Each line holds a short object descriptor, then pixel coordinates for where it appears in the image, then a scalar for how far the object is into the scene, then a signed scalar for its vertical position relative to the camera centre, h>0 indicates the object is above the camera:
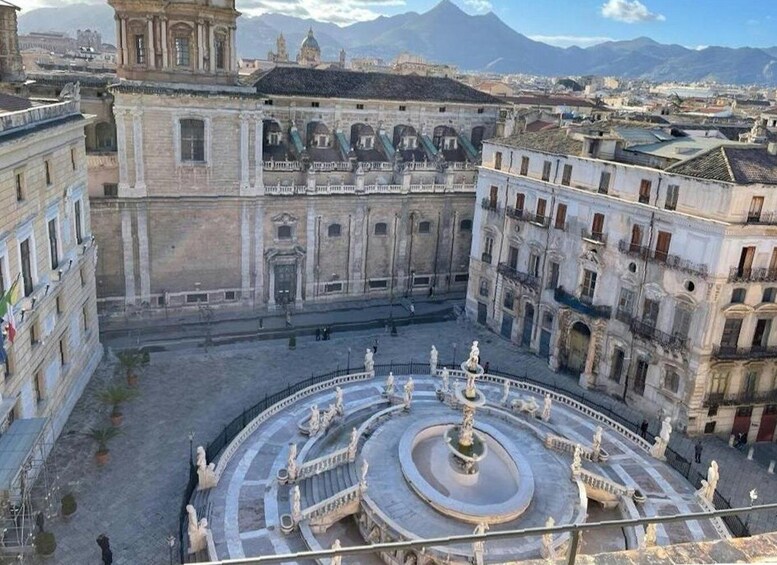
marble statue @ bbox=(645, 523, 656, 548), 20.05 -13.03
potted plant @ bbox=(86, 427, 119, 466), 28.77 -15.56
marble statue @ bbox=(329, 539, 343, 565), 19.91 -13.99
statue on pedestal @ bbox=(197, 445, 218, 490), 24.97 -14.64
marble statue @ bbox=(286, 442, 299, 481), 25.45 -14.17
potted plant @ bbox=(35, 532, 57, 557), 22.73 -15.86
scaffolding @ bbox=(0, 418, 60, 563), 22.17 -15.26
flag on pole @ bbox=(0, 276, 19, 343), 22.65 -8.24
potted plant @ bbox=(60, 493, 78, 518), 25.03 -15.97
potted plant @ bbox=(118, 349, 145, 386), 36.00 -15.18
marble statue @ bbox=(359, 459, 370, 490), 23.69 -13.64
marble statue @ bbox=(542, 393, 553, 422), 32.38 -14.67
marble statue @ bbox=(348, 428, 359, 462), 26.26 -13.78
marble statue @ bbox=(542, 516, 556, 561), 20.54 -13.62
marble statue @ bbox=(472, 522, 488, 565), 20.67 -13.97
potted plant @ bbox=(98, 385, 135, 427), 31.58 -15.08
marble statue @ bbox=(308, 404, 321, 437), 28.98 -14.32
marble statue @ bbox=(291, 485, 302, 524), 22.92 -14.25
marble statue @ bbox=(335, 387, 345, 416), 31.05 -14.35
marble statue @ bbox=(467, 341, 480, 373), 25.50 -9.94
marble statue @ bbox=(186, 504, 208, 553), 21.64 -14.54
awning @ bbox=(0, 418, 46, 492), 21.06 -12.60
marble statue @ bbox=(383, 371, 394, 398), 33.19 -14.49
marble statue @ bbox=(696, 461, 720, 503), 25.81 -14.59
